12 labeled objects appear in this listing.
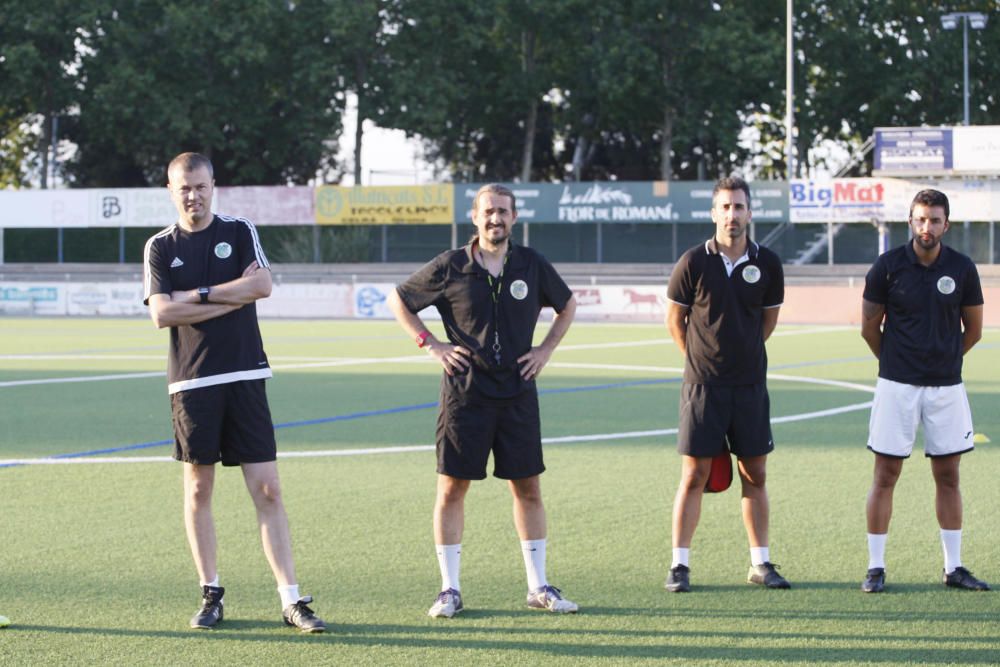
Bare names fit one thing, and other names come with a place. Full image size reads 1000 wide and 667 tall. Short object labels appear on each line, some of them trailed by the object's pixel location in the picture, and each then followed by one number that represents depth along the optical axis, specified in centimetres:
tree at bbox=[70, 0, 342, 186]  5891
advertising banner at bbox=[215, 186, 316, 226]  4716
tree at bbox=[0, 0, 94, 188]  5884
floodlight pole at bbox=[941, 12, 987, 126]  5184
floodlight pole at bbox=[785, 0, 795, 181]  4616
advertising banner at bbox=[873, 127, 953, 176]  4394
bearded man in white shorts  680
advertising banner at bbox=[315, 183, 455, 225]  4644
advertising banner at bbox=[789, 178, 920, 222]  4359
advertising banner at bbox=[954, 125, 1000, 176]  4366
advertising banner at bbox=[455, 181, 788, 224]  4400
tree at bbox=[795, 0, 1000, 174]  6078
